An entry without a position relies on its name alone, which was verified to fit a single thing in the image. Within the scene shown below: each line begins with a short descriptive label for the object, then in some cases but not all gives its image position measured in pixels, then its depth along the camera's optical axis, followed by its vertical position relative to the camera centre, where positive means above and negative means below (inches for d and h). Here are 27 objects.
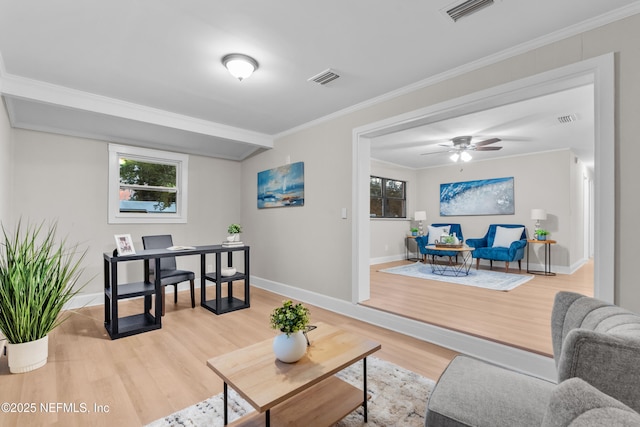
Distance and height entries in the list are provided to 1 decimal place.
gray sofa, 23.2 -18.3
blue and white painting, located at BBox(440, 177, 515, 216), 264.1 +15.4
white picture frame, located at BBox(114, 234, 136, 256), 124.4 -13.1
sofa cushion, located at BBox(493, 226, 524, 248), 245.4 -18.6
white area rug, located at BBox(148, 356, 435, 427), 67.3 -46.8
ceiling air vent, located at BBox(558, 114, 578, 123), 158.9 +51.8
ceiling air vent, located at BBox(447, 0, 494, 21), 73.5 +52.2
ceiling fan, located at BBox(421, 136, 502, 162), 199.2 +46.4
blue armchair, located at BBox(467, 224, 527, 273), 232.5 -27.2
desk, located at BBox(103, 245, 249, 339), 115.6 -32.5
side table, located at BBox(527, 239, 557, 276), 229.0 -33.1
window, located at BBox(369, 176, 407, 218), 289.3 +16.4
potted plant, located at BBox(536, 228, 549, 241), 235.6 -16.2
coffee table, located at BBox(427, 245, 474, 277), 220.3 -46.2
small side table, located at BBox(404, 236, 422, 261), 311.8 -36.2
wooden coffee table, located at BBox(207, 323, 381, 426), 53.5 -31.2
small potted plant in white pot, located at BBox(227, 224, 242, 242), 160.9 -9.0
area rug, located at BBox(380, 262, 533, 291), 192.4 -46.3
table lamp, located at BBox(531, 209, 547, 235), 231.0 -0.3
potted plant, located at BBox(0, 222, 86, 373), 85.9 -26.6
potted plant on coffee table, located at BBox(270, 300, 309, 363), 61.9 -25.5
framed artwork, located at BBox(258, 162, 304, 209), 171.6 +17.1
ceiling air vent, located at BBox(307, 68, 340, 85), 108.8 +51.8
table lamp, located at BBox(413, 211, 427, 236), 291.4 -2.1
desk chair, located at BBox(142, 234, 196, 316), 143.4 -28.3
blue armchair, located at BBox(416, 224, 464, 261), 261.5 -24.6
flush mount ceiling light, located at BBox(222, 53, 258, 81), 97.1 +49.6
